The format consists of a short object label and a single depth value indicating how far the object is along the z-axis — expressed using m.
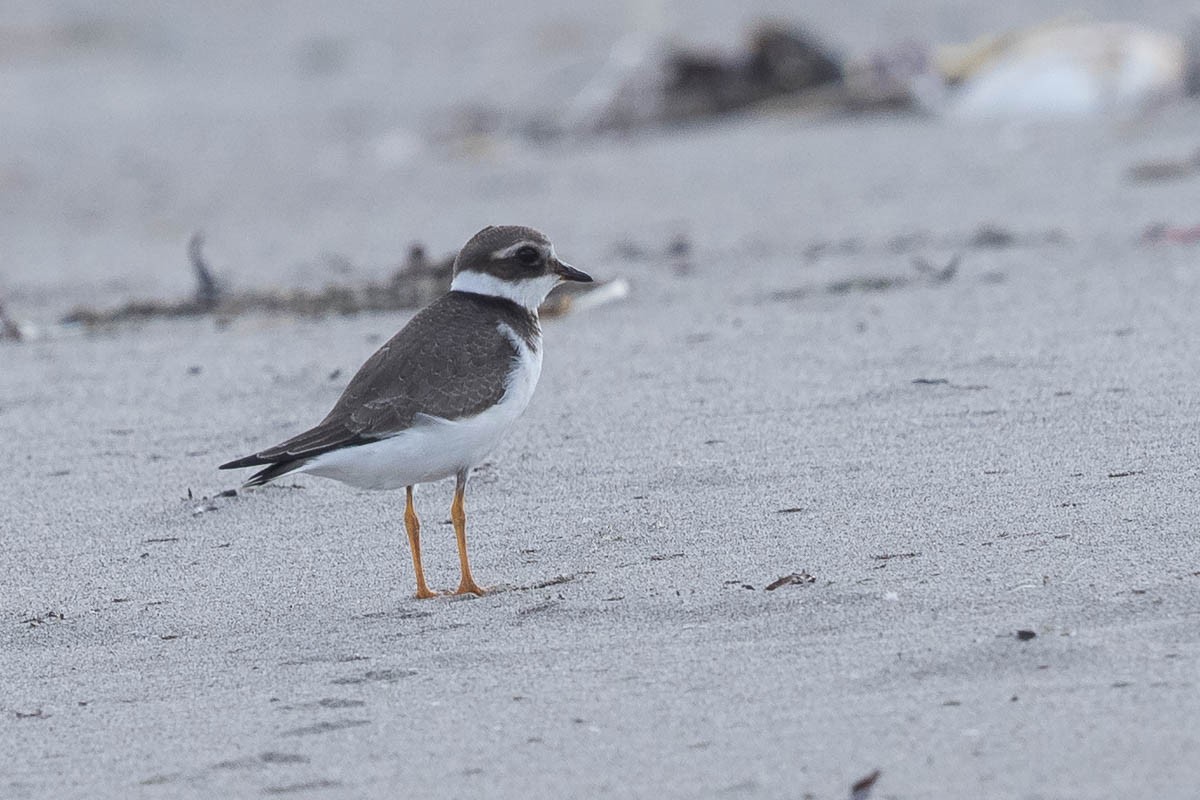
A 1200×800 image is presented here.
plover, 9.30
